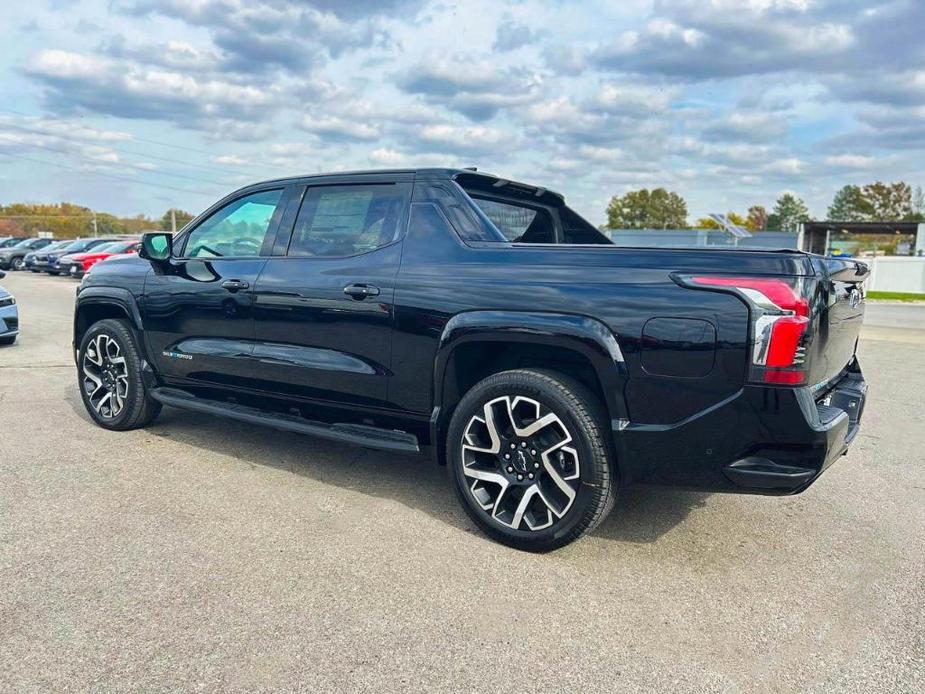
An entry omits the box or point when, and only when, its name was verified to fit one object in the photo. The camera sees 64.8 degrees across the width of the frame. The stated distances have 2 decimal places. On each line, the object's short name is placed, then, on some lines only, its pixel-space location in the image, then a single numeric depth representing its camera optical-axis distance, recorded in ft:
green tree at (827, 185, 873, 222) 265.13
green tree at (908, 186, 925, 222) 239.83
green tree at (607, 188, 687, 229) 285.84
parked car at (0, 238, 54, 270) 105.70
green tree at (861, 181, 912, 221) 255.91
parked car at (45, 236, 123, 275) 89.51
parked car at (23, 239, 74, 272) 93.74
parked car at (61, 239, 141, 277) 80.18
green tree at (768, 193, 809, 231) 309.83
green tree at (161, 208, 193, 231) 220.02
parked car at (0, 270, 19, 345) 30.50
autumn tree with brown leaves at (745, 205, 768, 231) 353.70
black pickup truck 9.62
